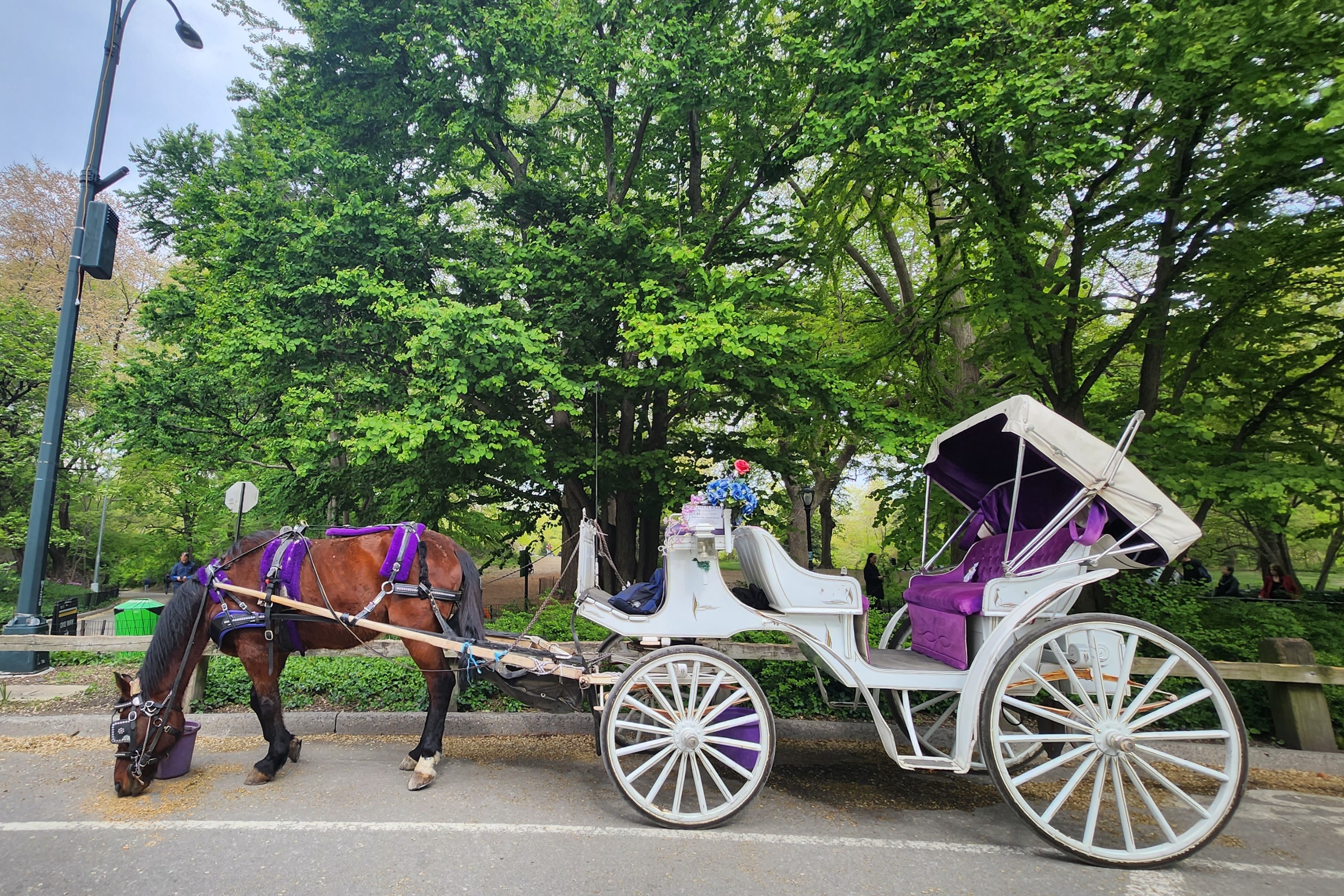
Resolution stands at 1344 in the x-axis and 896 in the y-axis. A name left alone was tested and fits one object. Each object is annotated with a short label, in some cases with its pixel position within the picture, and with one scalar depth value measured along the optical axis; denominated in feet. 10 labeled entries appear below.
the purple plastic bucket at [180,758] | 13.29
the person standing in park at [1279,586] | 38.65
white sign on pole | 23.97
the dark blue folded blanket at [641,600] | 12.98
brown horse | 12.64
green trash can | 30.50
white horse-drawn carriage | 10.54
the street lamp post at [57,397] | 20.38
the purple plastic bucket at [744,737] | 12.26
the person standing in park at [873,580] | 40.47
